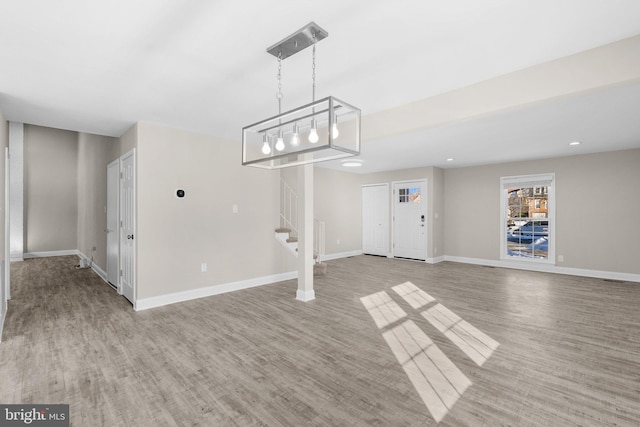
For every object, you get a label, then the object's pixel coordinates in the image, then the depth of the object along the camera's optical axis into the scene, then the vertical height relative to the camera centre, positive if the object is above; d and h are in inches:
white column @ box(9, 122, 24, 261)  293.6 +23.0
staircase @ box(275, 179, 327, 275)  213.0 -6.9
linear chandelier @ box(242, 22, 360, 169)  74.7 +45.3
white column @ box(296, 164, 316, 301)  175.5 -12.8
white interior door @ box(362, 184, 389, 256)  339.6 -7.8
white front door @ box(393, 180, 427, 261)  309.4 -7.2
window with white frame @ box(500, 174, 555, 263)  256.7 -4.1
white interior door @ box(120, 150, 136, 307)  163.5 -8.1
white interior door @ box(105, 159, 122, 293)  191.2 -9.3
